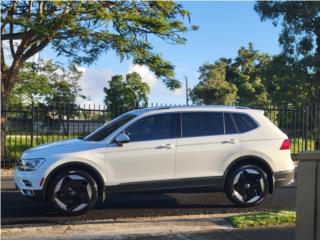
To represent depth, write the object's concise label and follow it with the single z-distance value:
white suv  8.59
